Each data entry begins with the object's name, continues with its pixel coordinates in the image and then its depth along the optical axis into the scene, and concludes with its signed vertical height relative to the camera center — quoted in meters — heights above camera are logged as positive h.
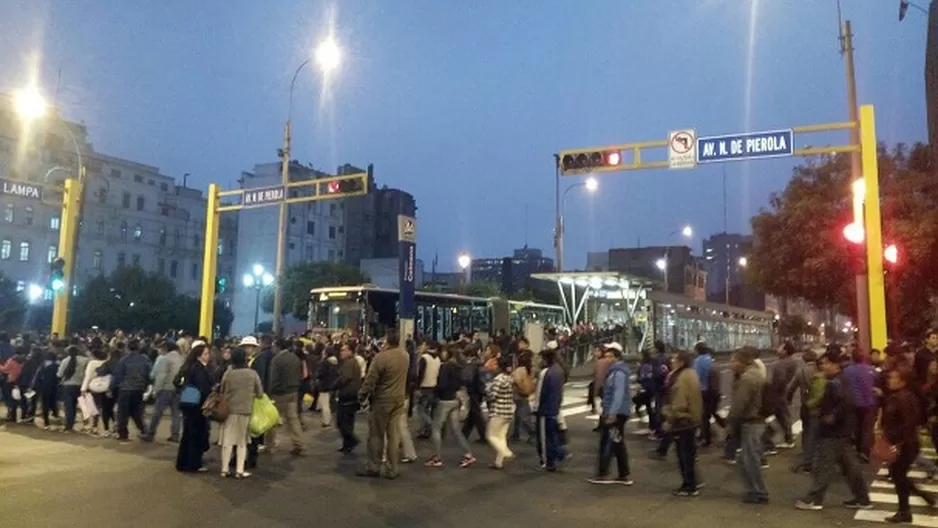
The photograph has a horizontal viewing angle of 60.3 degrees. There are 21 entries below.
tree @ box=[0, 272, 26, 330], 53.03 +2.47
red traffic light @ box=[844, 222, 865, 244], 16.09 +2.50
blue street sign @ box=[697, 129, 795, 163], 16.86 +4.47
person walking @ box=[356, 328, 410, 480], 11.32 -0.80
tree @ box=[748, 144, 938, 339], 24.30 +3.95
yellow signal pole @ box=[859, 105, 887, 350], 15.39 +1.90
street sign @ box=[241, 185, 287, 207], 22.67 +4.30
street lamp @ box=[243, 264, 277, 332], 39.79 +3.60
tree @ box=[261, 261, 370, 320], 60.78 +5.30
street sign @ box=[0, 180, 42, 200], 23.38 +4.47
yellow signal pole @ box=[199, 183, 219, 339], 23.41 +2.64
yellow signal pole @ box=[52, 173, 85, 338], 23.56 +3.08
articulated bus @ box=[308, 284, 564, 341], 30.87 +1.57
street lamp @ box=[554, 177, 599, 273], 40.19 +6.35
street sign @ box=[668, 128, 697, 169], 17.53 +4.47
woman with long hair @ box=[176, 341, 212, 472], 11.72 -1.07
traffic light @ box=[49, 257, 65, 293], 22.58 +1.92
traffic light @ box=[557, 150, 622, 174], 18.20 +4.37
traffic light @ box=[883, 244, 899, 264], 16.70 +2.18
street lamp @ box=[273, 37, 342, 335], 26.57 +3.74
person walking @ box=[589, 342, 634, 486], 11.04 -0.91
